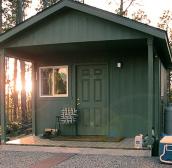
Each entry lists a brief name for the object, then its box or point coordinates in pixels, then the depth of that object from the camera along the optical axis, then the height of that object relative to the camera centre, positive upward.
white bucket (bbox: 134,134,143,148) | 6.53 -1.20
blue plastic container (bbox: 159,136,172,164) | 5.42 -1.20
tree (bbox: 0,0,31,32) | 13.45 +4.02
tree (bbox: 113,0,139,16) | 15.74 +4.75
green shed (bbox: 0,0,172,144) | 6.87 +0.75
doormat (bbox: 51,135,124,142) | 7.58 -1.34
